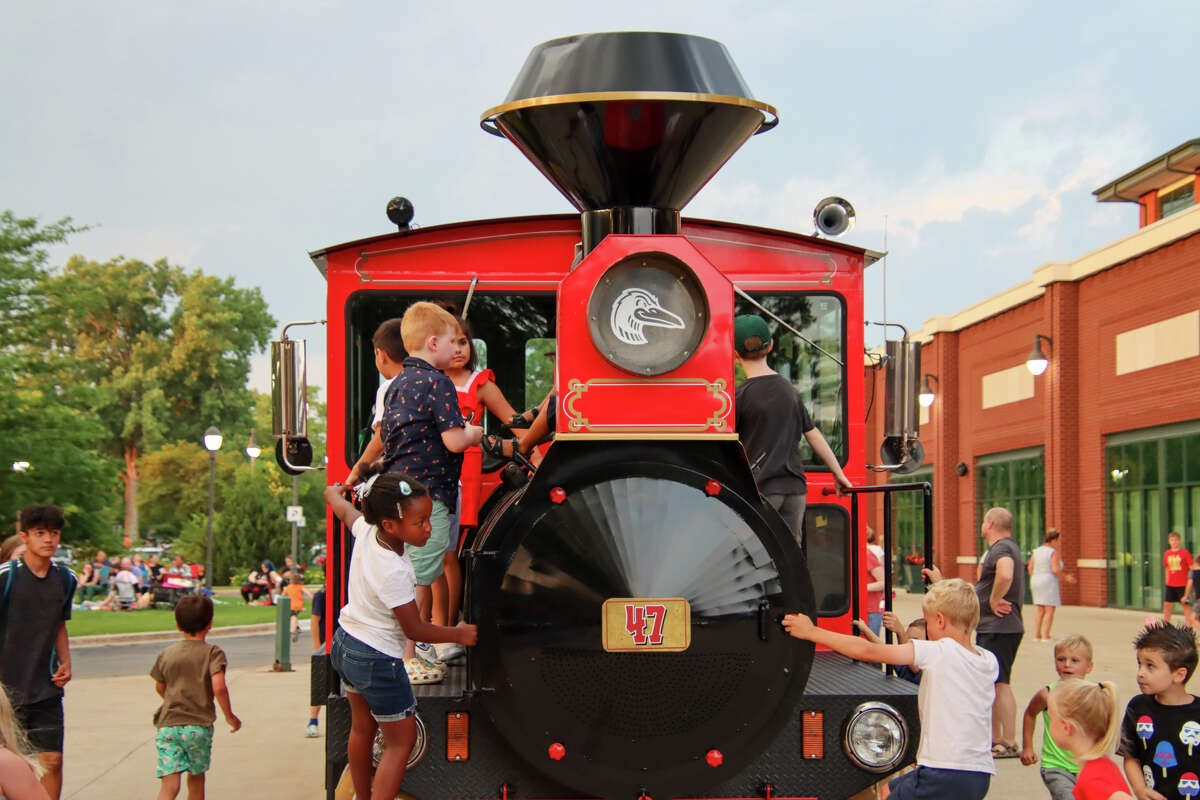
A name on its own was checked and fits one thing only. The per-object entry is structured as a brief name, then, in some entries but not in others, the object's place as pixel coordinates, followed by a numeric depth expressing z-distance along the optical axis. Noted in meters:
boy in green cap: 5.43
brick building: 25.11
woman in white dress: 16.94
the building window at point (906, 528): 37.09
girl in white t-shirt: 4.32
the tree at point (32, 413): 25.09
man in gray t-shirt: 8.77
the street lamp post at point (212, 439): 23.38
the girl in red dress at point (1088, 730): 4.50
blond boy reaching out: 4.40
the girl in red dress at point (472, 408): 5.63
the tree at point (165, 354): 63.56
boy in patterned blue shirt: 4.85
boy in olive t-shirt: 6.20
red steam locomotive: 4.30
